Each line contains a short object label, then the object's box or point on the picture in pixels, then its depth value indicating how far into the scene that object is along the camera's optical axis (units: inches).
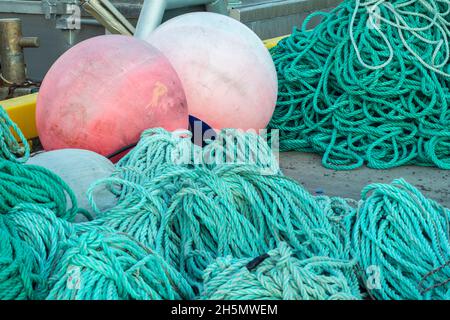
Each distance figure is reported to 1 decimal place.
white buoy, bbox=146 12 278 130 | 148.3
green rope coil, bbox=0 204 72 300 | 81.2
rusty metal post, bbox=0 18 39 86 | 213.2
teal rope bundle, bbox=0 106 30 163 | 100.8
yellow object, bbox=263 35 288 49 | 223.4
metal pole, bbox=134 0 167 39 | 181.6
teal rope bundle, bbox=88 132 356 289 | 98.1
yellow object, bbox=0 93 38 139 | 160.9
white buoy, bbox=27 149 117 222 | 111.2
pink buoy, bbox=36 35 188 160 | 130.3
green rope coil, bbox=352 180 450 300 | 96.7
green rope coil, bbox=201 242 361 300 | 80.7
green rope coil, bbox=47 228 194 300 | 80.8
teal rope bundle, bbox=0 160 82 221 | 93.5
